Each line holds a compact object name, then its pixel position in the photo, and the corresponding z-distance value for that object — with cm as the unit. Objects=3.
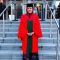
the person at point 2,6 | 967
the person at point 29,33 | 491
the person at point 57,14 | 992
